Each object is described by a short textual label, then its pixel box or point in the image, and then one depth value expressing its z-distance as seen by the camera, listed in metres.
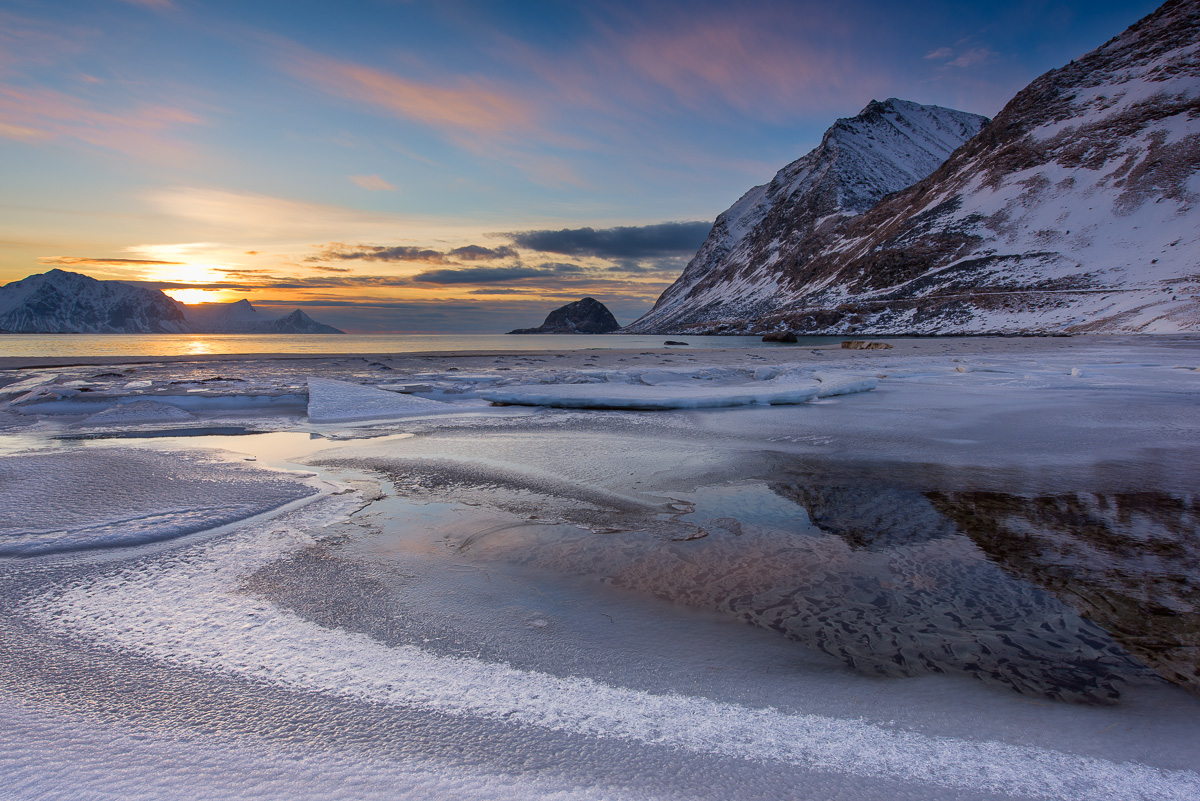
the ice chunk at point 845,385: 12.21
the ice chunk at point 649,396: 10.31
